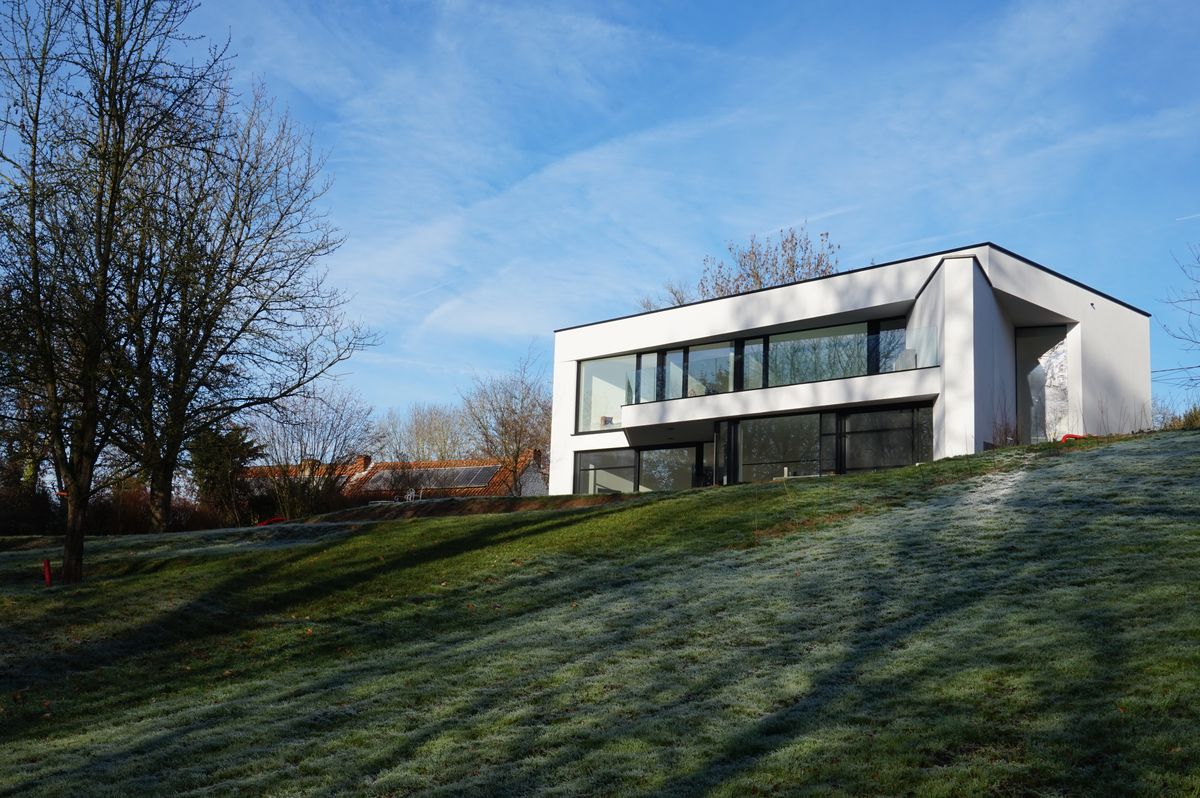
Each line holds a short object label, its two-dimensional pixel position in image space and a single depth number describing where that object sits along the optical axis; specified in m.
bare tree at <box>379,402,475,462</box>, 62.78
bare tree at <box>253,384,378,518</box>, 30.27
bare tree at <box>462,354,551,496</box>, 49.69
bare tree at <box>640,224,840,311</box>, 45.56
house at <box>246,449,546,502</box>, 31.72
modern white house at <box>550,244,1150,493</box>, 23.84
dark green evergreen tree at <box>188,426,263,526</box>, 24.06
